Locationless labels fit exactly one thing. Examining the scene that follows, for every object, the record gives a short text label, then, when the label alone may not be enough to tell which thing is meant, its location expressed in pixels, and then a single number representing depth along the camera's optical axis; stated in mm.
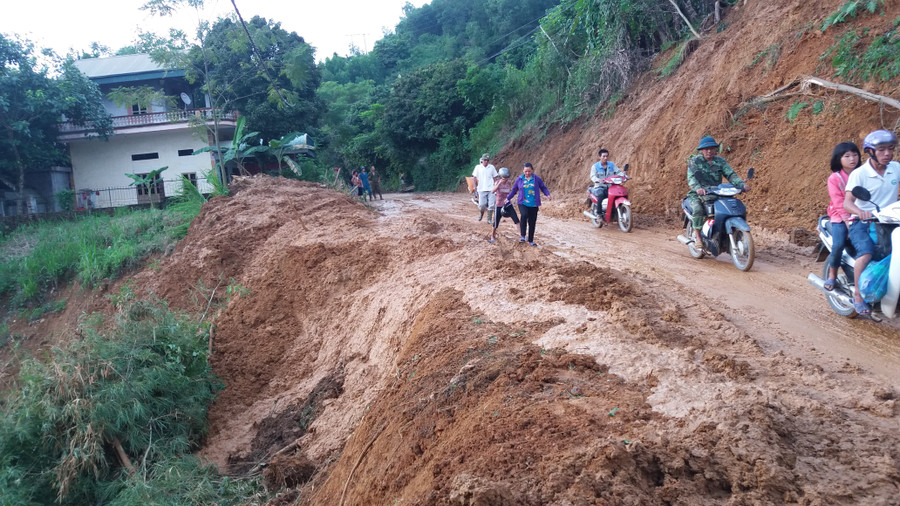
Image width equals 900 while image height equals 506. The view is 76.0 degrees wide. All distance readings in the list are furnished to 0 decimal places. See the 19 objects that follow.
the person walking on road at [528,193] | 9375
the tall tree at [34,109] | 24719
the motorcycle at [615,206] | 11297
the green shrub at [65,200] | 28062
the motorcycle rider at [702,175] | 8227
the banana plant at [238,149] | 22797
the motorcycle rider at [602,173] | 12070
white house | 28906
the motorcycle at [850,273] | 4812
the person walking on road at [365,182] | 22203
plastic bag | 4906
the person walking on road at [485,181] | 11906
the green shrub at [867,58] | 9789
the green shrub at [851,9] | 10570
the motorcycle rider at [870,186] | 5164
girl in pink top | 5547
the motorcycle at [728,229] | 7469
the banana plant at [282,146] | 24375
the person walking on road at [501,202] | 10214
